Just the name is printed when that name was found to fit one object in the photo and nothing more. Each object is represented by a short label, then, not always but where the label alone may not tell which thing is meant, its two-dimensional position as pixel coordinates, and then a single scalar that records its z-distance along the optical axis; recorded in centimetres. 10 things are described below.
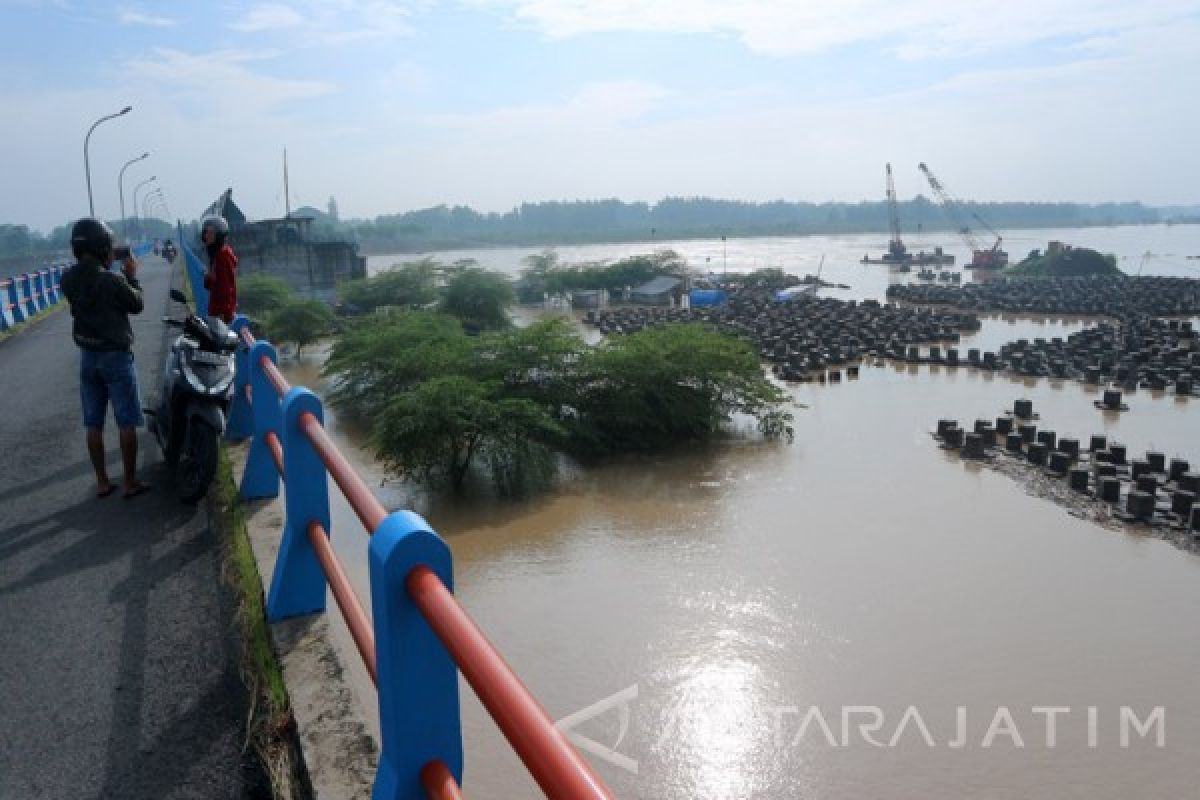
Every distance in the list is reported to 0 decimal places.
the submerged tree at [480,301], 2820
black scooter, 526
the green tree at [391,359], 1497
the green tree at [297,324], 2389
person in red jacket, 708
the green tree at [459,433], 1191
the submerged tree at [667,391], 1479
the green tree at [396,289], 3114
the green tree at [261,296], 2755
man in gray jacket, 536
